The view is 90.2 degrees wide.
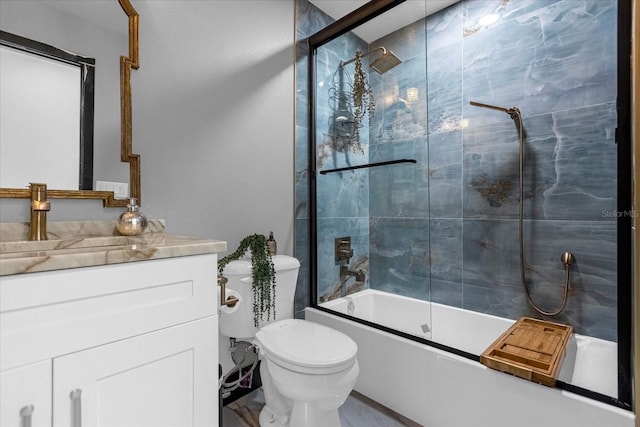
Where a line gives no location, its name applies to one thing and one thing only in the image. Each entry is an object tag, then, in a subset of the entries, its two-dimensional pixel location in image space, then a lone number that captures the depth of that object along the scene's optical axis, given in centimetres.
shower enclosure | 163
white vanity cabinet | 62
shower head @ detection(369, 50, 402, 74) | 186
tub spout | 218
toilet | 119
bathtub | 116
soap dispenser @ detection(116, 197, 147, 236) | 120
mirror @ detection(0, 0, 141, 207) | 126
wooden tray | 117
